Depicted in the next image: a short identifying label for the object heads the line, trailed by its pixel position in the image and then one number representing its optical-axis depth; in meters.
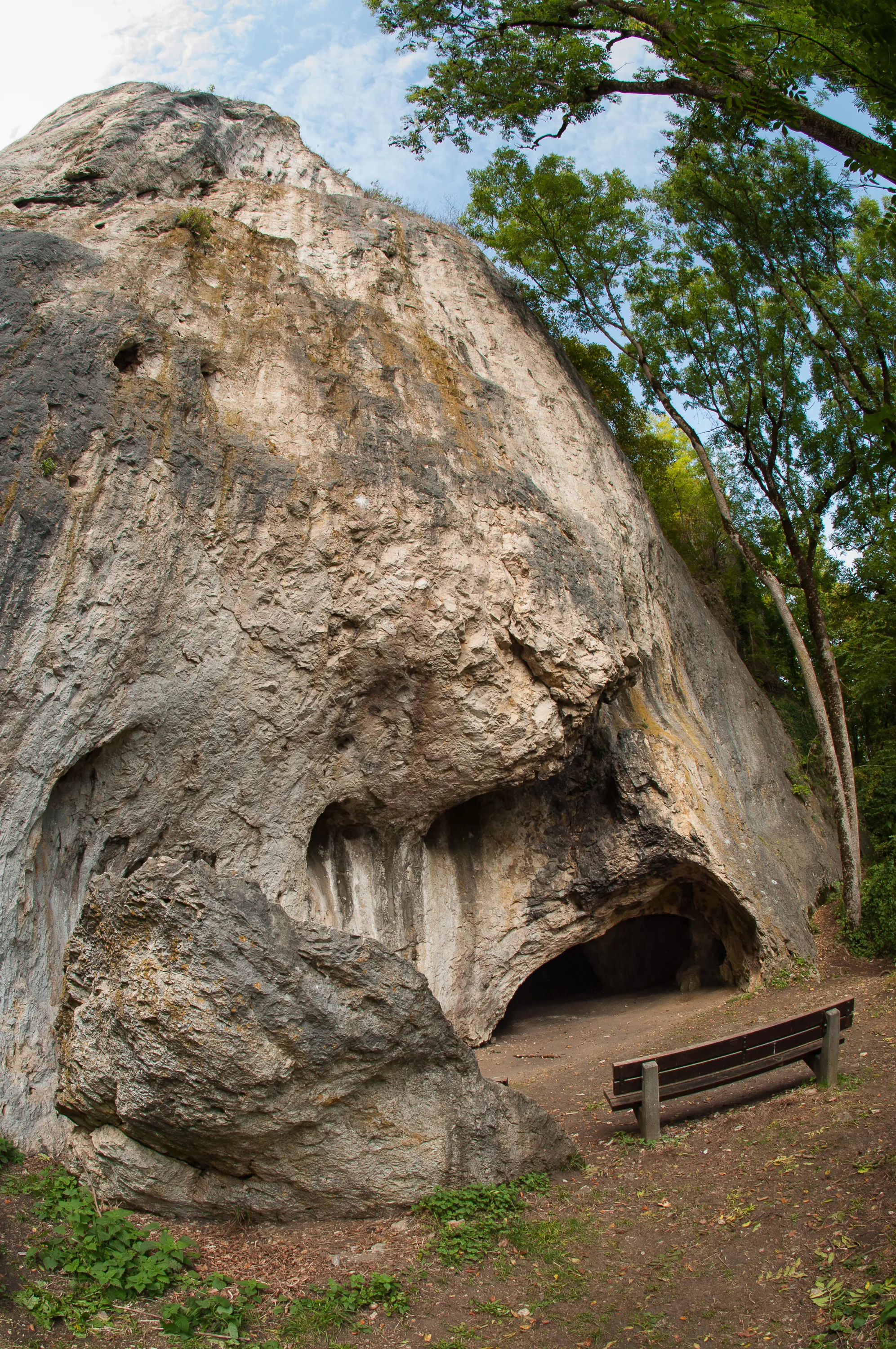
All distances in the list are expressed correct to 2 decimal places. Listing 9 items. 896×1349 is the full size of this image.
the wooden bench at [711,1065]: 6.69
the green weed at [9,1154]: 5.68
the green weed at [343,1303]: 4.71
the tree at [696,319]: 13.87
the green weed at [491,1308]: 4.85
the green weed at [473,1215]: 5.36
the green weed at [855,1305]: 4.11
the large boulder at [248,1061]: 5.41
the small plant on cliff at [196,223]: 9.46
